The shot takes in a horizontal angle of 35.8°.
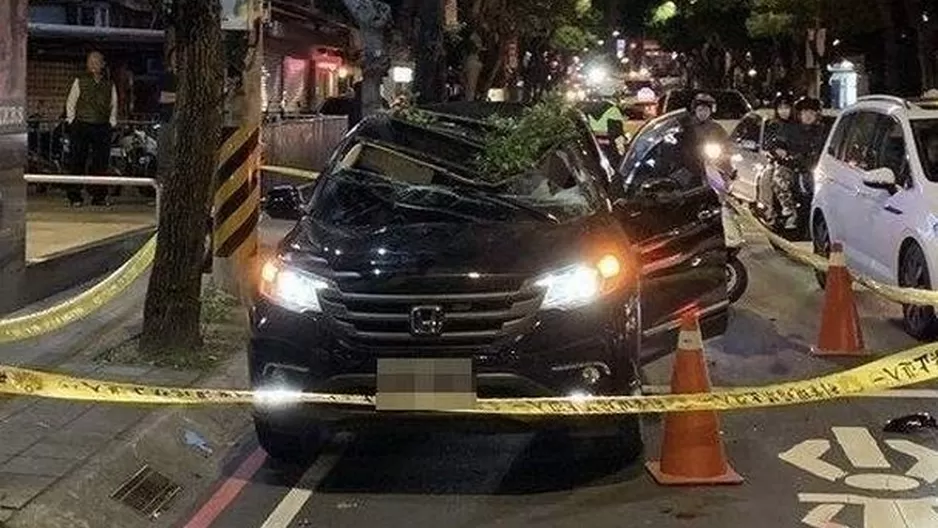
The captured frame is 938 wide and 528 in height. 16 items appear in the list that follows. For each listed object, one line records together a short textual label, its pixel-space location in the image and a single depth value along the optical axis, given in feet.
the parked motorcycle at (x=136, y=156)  63.05
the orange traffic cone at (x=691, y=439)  22.94
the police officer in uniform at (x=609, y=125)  46.37
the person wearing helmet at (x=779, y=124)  56.39
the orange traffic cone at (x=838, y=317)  34.17
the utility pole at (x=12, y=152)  31.86
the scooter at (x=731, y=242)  39.24
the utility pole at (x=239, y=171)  37.24
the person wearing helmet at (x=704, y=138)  36.83
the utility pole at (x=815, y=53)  108.37
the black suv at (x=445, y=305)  21.40
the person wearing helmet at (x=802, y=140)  55.26
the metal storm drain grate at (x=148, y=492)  22.07
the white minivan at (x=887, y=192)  35.09
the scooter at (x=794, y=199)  55.52
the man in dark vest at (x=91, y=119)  57.93
